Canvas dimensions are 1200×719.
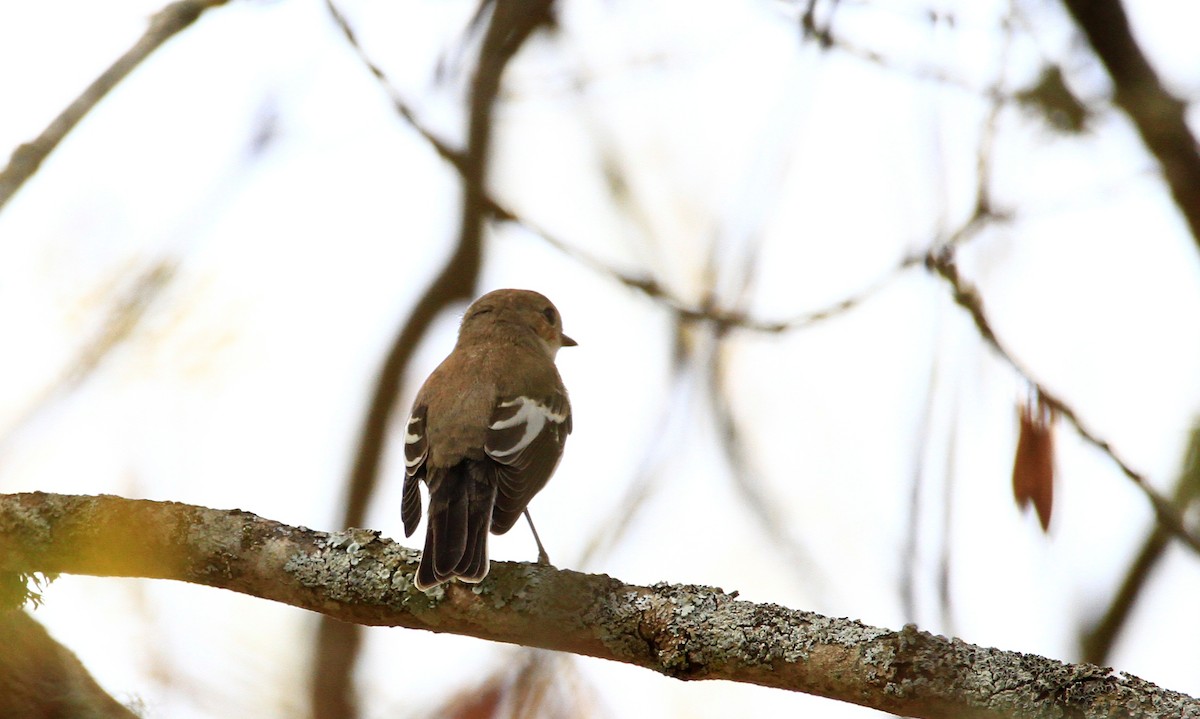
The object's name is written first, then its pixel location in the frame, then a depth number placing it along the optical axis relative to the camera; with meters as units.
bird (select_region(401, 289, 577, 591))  8.58
